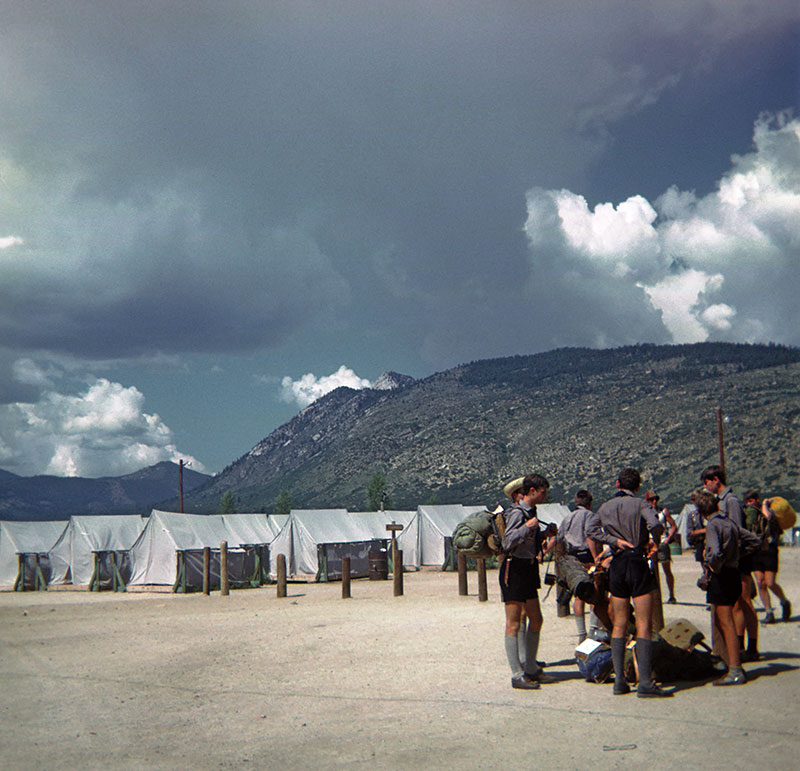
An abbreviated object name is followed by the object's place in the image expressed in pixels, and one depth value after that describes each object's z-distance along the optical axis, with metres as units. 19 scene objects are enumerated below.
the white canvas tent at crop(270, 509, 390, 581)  30.17
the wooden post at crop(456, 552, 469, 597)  19.39
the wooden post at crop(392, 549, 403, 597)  21.11
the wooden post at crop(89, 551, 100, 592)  28.66
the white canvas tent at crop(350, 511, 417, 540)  37.59
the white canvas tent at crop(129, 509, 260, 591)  26.91
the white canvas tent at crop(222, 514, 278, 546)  35.44
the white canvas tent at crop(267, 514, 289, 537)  39.61
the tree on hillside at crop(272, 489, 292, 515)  119.88
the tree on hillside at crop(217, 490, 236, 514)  136.88
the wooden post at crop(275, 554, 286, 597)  22.16
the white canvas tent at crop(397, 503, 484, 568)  37.72
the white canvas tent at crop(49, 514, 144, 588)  32.03
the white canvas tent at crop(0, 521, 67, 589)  30.64
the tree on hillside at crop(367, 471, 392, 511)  114.94
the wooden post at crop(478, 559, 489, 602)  17.40
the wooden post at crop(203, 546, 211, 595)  24.73
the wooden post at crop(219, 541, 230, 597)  23.62
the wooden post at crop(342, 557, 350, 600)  21.19
